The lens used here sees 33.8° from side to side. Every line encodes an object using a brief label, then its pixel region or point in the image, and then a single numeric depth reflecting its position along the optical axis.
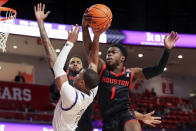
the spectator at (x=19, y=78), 13.78
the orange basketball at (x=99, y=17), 4.16
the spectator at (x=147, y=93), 16.40
